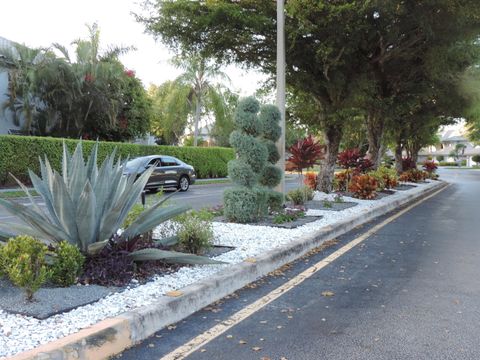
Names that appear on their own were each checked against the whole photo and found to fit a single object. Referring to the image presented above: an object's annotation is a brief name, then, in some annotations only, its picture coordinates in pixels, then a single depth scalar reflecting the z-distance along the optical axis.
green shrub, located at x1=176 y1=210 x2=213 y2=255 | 6.30
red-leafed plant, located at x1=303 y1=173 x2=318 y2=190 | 16.67
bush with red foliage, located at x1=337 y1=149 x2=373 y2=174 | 17.77
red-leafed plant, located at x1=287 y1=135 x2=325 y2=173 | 13.74
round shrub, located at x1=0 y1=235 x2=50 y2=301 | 4.11
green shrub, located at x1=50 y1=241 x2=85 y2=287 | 4.64
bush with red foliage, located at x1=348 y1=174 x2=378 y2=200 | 15.16
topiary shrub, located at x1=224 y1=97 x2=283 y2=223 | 9.42
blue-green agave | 5.07
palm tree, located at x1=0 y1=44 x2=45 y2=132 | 24.36
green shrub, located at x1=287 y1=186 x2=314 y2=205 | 12.53
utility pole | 11.36
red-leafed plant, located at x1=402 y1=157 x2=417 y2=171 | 30.68
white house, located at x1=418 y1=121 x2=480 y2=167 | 116.31
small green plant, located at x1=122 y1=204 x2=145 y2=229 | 6.38
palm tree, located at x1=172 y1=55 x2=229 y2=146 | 40.00
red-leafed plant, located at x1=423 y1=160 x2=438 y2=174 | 33.89
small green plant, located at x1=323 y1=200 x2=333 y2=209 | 12.28
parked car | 18.80
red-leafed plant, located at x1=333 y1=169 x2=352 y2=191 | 17.57
